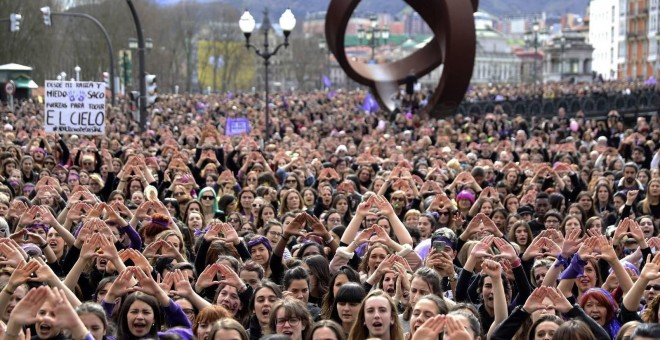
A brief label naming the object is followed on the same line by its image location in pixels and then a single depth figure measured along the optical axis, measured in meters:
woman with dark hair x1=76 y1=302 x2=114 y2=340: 8.34
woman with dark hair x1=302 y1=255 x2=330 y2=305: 10.65
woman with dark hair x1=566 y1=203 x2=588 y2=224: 14.47
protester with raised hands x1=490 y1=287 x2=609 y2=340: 8.44
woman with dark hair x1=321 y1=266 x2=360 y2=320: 9.84
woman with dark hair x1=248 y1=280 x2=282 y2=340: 9.37
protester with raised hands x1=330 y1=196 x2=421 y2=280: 11.09
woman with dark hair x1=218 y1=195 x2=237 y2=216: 15.66
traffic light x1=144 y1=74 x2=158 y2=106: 28.69
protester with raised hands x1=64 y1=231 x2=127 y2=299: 9.66
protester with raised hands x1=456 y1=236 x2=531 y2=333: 9.85
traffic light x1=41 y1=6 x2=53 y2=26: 41.70
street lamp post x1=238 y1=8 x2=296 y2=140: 27.83
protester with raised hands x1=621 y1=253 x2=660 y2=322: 9.29
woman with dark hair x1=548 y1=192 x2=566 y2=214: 15.95
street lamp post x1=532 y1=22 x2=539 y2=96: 66.81
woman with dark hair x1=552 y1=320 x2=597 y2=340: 7.98
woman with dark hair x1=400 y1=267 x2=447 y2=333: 9.55
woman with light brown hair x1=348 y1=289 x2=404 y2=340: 8.61
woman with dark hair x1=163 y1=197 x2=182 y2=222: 15.43
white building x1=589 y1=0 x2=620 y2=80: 148.84
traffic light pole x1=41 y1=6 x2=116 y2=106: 41.16
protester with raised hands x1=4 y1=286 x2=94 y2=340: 7.62
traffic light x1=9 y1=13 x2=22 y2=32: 43.00
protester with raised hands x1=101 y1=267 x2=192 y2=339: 8.80
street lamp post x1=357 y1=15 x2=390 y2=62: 62.46
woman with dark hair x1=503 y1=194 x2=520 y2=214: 15.55
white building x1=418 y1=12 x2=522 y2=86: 189.12
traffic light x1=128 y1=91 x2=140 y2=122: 33.87
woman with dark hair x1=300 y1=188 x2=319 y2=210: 16.34
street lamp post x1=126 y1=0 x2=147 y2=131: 26.36
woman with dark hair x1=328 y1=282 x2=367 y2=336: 9.27
